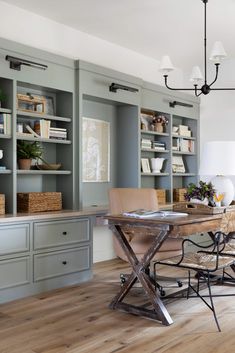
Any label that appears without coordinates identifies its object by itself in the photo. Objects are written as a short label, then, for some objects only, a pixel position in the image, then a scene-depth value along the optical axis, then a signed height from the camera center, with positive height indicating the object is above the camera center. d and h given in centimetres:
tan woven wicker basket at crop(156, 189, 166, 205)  580 -19
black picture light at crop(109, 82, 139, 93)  502 +117
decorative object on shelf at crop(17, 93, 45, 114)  426 +83
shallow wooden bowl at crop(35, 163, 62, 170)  446 +18
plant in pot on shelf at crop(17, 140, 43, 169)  421 +30
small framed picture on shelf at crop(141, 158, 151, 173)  579 +24
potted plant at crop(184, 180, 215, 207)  396 -11
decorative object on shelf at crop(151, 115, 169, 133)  598 +86
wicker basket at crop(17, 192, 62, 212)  416 -20
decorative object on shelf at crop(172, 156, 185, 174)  637 +27
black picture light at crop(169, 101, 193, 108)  615 +118
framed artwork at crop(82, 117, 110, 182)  512 +41
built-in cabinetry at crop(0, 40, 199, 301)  383 +33
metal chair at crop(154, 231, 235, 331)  312 -64
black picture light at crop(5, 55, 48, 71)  389 +115
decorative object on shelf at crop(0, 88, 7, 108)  399 +83
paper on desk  334 -26
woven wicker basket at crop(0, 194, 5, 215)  386 -20
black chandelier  367 +112
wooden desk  312 -43
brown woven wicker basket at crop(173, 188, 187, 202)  625 -19
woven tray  371 -24
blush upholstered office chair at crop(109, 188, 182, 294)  380 -27
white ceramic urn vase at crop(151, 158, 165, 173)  594 +26
